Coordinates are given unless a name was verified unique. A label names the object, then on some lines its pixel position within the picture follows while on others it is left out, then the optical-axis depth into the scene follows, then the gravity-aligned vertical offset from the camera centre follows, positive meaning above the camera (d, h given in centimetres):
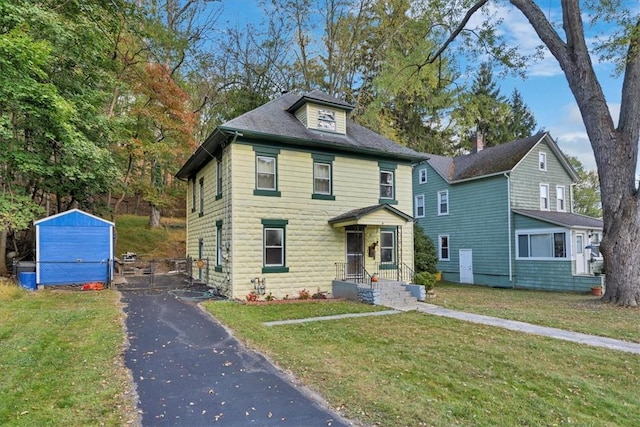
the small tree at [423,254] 1942 -106
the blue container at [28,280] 1298 -142
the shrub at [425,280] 1492 -181
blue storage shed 1345 -42
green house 1828 +71
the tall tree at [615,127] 1254 +353
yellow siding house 1269 +127
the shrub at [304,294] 1328 -206
